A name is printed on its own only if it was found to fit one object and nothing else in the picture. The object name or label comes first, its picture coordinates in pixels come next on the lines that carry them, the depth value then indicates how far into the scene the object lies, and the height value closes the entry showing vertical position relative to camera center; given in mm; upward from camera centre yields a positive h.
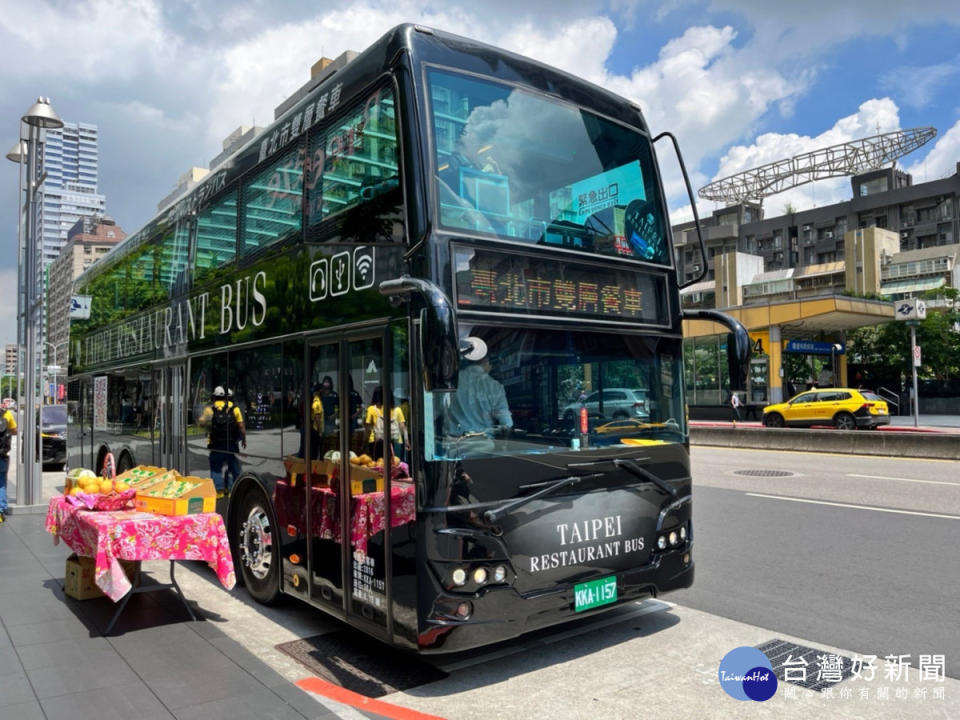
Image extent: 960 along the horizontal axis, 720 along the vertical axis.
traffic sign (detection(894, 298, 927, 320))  24484 +2534
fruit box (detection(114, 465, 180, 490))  6438 -718
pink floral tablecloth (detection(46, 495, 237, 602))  5551 -1118
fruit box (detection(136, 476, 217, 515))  5875 -819
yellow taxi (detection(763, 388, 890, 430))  25578 -926
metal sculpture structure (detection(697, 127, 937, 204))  72375 +23677
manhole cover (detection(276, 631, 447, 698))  4668 -1871
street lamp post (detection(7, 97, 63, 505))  11711 +1724
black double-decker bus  4355 +273
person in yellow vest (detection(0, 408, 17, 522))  10856 -617
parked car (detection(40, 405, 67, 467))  20156 -1113
